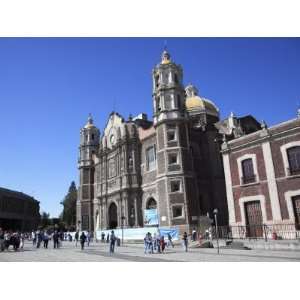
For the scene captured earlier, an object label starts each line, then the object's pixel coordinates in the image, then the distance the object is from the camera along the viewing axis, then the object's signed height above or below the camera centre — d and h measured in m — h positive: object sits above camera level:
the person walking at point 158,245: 19.85 -0.96
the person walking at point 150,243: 19.80 -0.80
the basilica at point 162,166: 31.55 +6.86
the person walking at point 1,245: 21.50 -0.50
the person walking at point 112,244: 20.19 -0.75
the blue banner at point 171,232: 28.77 -0.33
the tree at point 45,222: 83.61 +3.30
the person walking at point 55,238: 24.75 -0.26
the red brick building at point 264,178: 21.47 +3.14
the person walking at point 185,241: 20.33 -0.84
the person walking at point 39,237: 26.03 -0.14
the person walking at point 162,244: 19.95 -0.94
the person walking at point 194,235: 27.78 -0.66
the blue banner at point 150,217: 33.66 +1.28
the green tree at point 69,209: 70.38 +5.17
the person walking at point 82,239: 22.83 -0.41
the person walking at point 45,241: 25.10 -0.45
